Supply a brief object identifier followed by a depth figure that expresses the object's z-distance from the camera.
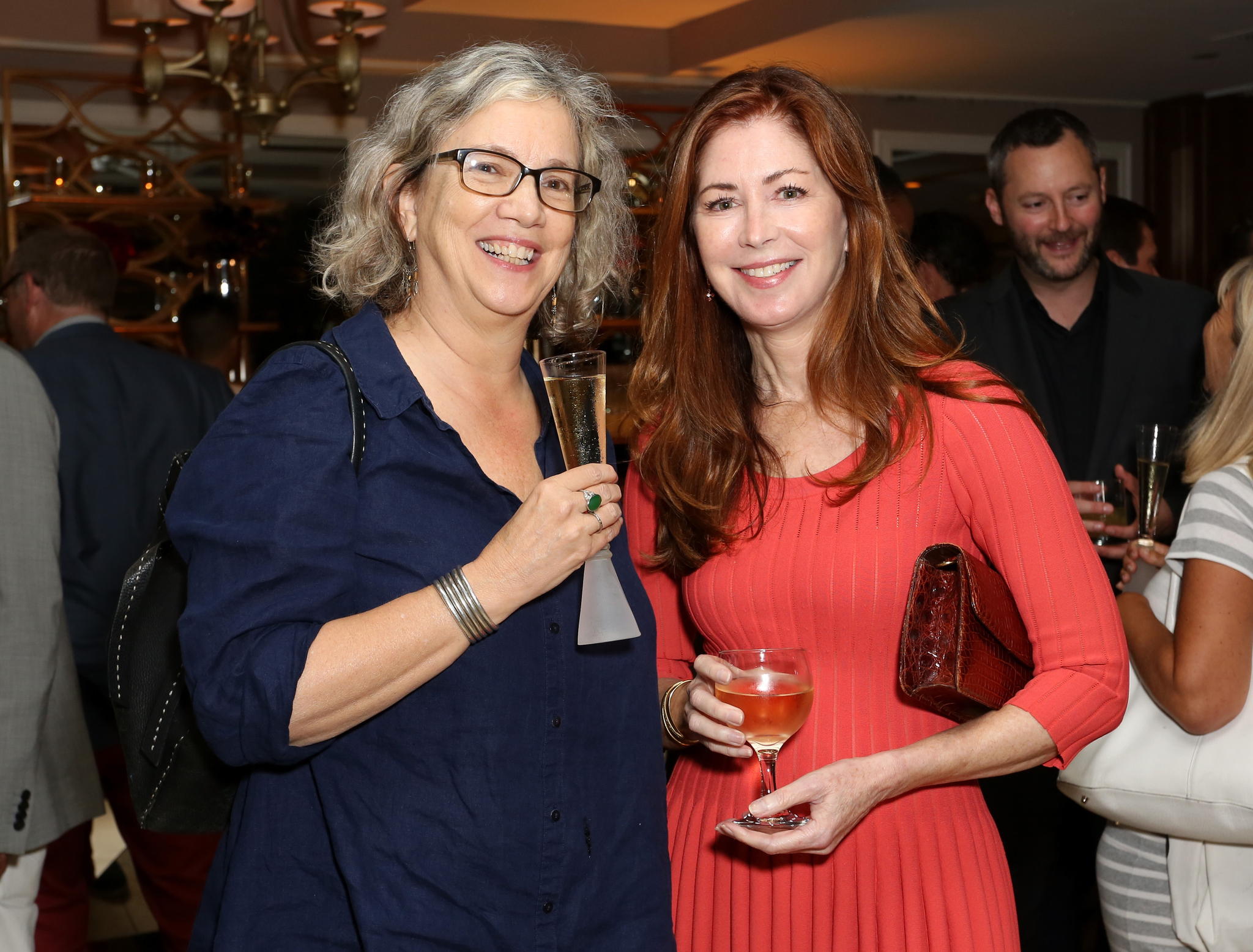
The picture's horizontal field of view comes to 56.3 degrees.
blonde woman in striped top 1.99
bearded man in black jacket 3.30
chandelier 4.38
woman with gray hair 1.30
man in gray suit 2.47
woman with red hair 1.58
